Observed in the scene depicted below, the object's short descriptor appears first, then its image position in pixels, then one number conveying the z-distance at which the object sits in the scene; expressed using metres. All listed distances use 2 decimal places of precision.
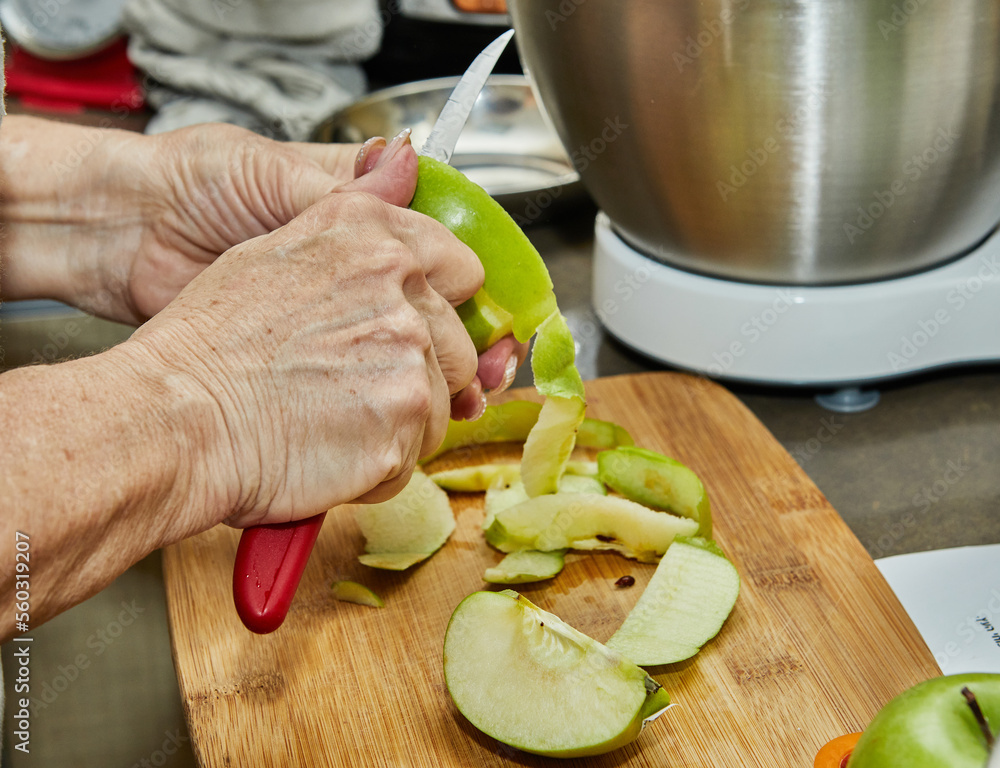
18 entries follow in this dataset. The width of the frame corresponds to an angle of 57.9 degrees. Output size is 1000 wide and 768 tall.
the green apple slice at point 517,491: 0.89
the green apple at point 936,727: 0.47
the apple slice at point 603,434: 0.96
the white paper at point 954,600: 0.72
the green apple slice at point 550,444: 0.84
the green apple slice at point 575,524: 0.82
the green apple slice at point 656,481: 0.82
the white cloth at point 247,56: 1.64
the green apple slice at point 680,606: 0.71
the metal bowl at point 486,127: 1.54
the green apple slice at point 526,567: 0.79
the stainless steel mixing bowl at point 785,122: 0.76
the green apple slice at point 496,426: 0.97
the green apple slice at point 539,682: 0.62
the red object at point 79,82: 1.80
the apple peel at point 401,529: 0.83
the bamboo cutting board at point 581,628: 0.66
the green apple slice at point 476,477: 0.92
